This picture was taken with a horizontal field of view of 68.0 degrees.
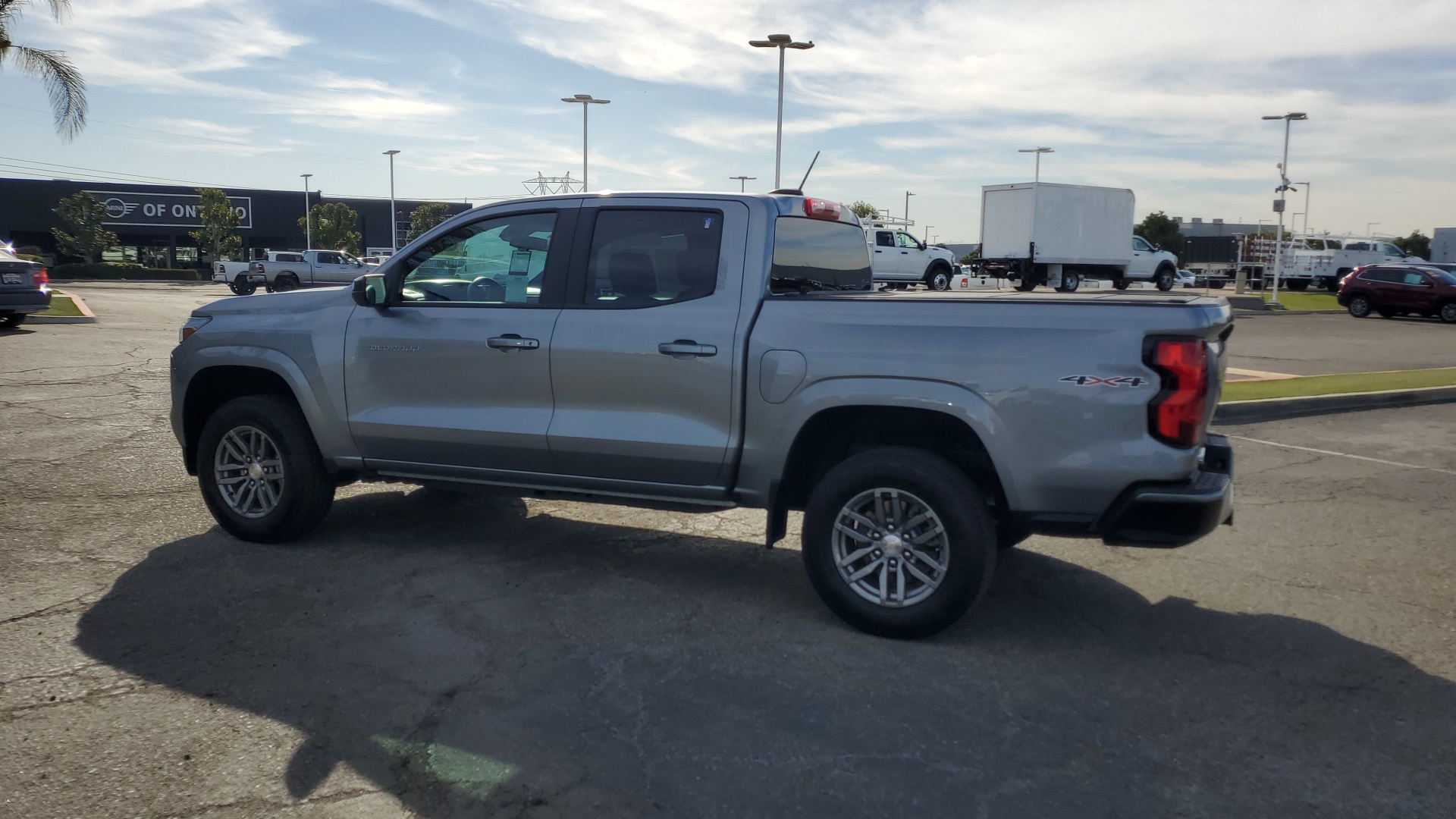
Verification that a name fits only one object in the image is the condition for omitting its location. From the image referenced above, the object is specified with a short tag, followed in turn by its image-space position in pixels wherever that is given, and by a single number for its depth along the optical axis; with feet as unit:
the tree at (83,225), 201.98
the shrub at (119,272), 192.54
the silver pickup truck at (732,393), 14.05
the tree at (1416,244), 305.32
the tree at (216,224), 219.00
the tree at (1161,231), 269.64
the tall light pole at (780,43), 95.44
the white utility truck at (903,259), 112.47
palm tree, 73.61
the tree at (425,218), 240.53
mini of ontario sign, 228.63
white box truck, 111.75
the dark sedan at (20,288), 58.08
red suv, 100.17
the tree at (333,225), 237.25
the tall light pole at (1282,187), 131.85
